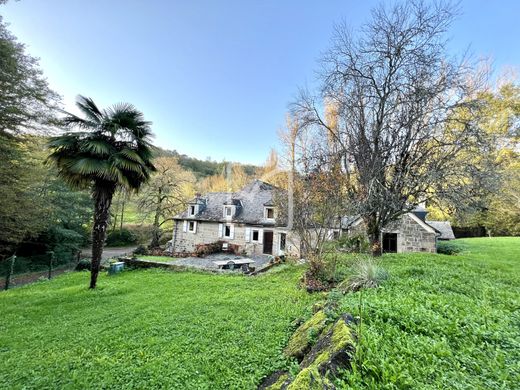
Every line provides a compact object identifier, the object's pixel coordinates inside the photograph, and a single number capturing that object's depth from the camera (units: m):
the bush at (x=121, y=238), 26.05
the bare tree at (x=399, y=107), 8.28
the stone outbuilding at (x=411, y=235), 14.72
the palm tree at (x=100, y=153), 7.70
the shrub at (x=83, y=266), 14.45
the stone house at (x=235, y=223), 17.97
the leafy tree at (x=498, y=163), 8.30
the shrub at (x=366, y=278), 4.84
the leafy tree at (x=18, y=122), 9.32
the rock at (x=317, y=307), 4.26
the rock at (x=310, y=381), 1.82
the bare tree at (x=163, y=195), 21.19
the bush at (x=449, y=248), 14.24
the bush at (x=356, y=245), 11.25
